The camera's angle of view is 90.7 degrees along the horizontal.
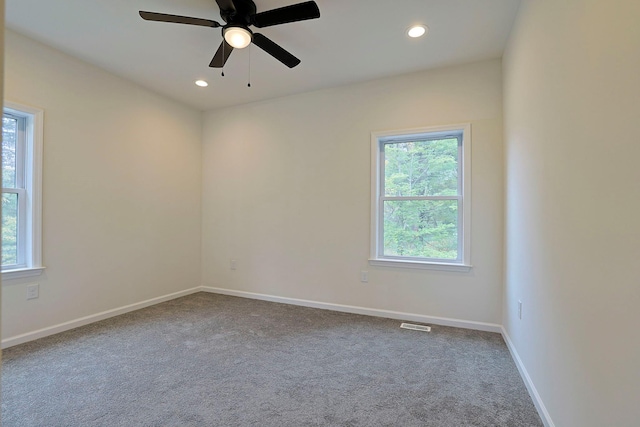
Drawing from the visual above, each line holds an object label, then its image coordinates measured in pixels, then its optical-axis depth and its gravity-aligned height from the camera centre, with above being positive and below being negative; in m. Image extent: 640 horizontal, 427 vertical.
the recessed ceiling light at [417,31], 2.65 +1.57
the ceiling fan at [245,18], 2.12 +1.36
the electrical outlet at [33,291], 2.86 -0.70
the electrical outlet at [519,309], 2.38 -0.72
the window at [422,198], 3.31 +0.19
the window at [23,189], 2.84 +0.23
